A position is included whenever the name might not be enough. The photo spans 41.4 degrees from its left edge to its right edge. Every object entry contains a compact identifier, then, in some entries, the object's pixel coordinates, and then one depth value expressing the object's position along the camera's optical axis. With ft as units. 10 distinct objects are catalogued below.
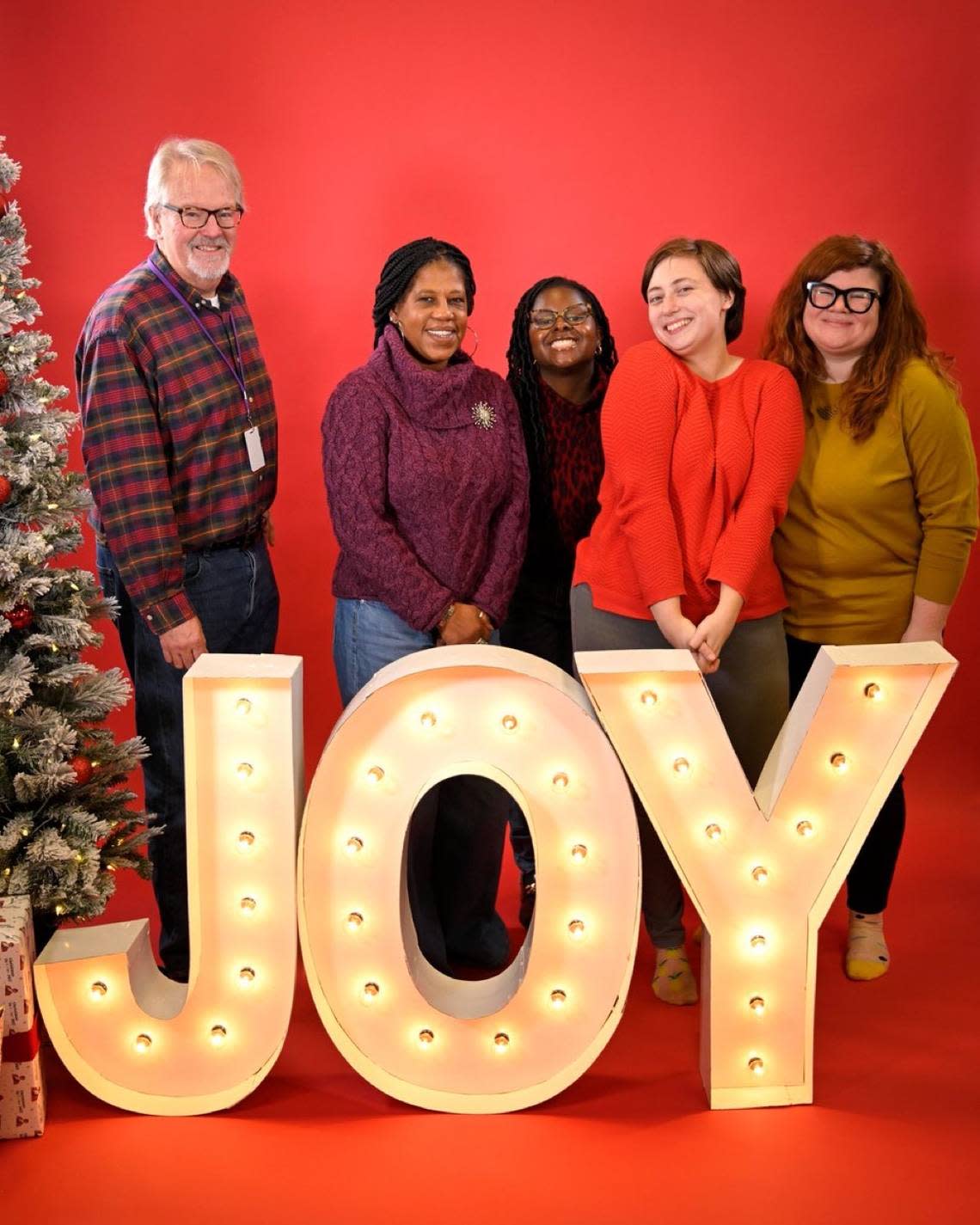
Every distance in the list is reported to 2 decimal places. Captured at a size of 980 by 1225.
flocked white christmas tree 8.29
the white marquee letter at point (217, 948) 7.65
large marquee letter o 7.68
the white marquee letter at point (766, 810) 7.73
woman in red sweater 8.60
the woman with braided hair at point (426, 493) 9.00
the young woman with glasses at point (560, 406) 10.09
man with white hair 9.00
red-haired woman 9.24
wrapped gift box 7.66
